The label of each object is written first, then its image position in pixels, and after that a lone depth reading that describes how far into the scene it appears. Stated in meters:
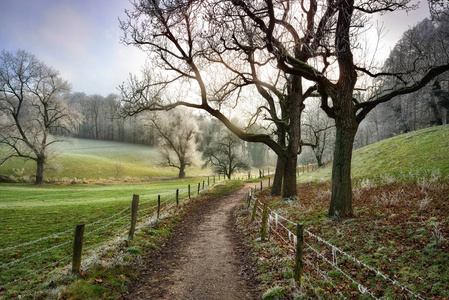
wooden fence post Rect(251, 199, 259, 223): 10.48
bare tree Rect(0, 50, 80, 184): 31.36
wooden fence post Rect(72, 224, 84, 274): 5.48
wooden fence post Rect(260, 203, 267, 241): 8.12
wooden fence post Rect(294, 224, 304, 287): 4.90
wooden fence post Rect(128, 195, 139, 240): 8.25
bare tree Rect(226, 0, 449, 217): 7.52
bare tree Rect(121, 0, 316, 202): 10.96
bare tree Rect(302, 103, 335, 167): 37.34
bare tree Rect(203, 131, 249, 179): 44.72
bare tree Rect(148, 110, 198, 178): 48.03
